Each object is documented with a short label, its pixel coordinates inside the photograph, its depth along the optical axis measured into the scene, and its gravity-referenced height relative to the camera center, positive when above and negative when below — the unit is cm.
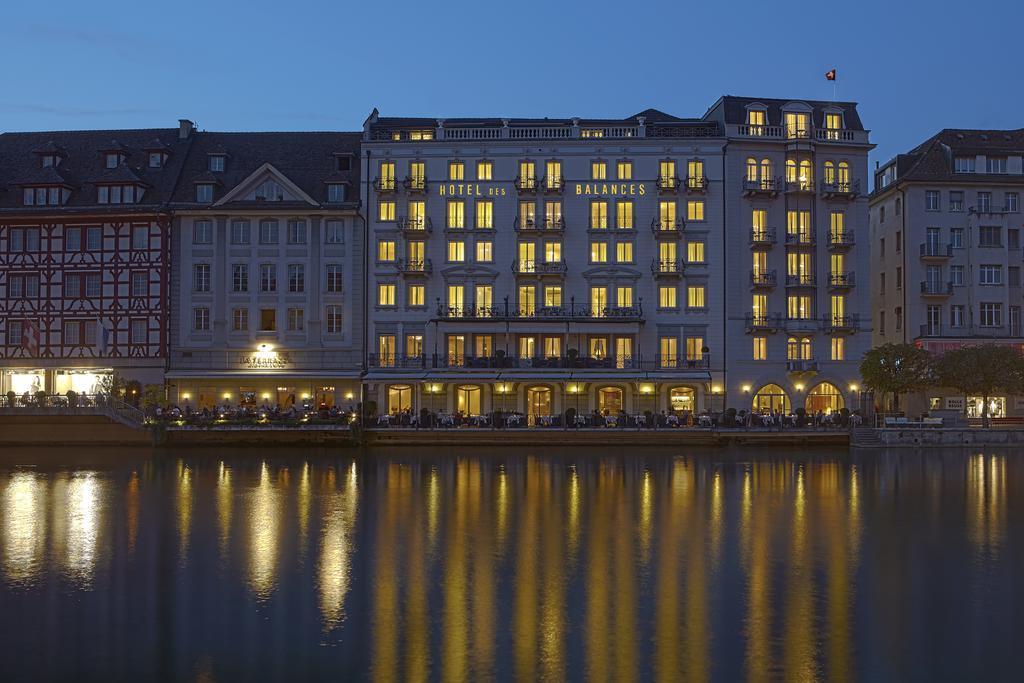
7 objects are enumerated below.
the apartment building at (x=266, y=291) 6994 +598
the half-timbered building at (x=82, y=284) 6962 +645
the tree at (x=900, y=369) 6412 +48
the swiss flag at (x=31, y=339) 6612 +251
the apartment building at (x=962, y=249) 7281 +923
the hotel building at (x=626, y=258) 6988 +828
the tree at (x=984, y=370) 6288 +40
